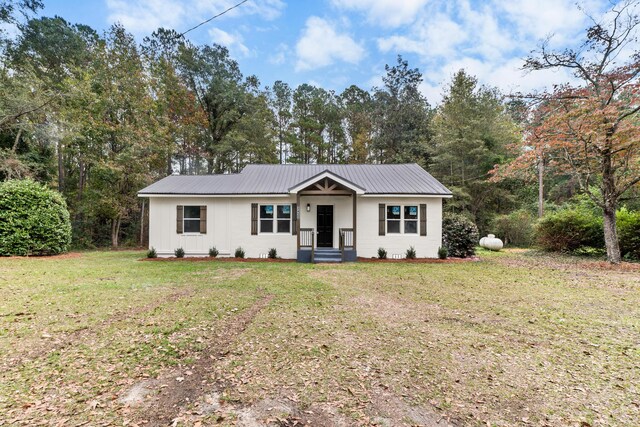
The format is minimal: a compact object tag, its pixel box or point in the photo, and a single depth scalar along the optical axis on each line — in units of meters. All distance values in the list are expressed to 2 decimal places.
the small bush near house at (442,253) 11.52
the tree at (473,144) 19.30
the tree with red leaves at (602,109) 9.16
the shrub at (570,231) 12.54
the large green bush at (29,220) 10.73
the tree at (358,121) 25.38
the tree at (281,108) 25.27
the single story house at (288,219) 11.68
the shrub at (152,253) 11.48
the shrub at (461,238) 12.19
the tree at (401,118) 23.59
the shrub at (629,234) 10.83
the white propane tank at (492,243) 14.73
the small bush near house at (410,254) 11.55
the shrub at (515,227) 16.47
